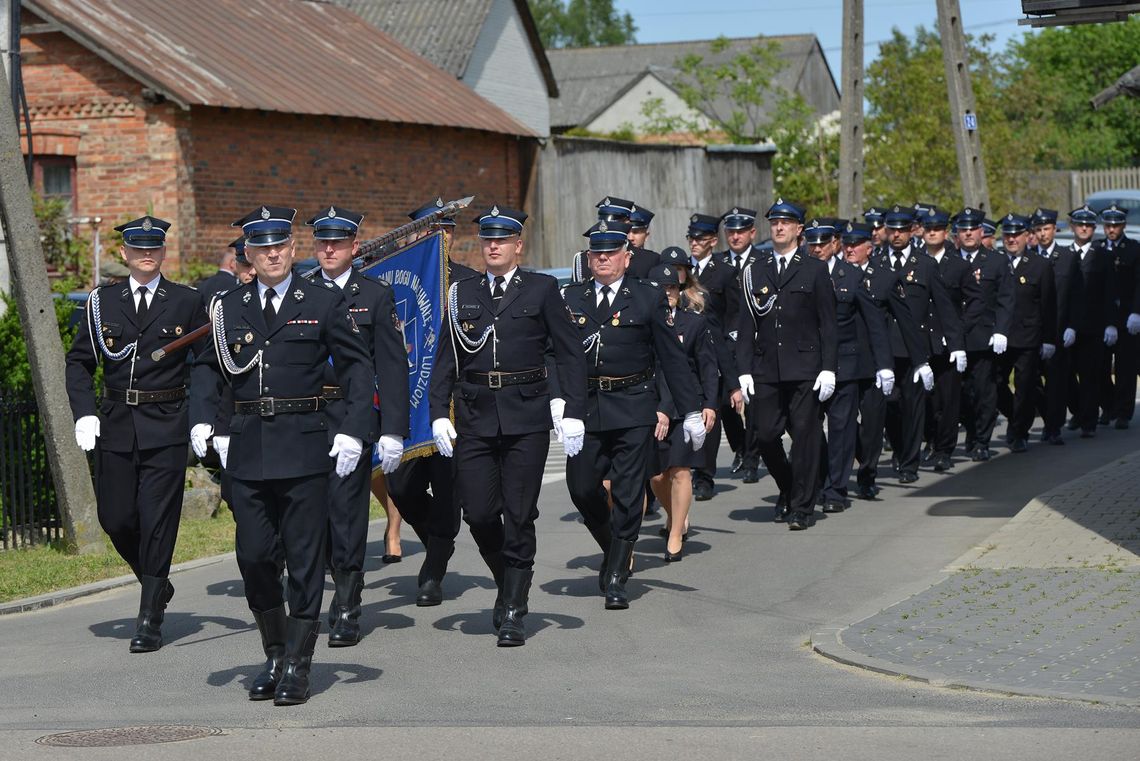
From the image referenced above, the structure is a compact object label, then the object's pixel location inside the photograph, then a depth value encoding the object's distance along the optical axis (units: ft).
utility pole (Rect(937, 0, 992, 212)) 82.12
